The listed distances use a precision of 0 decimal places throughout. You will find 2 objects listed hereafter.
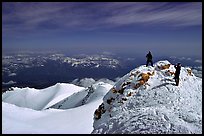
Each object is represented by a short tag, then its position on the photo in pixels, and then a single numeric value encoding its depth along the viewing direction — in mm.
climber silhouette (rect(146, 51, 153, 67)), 24922
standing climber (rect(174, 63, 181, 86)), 21373
